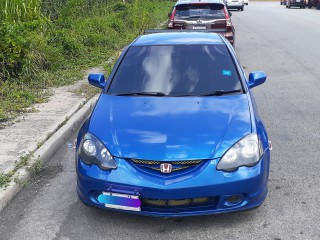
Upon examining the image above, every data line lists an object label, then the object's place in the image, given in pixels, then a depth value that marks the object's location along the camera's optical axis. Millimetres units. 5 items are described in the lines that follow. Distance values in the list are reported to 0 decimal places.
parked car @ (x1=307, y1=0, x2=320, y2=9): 38125
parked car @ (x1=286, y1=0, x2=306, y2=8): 39938
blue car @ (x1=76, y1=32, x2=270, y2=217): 3535
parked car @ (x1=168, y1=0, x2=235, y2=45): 10680
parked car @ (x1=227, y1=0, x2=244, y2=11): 38344
